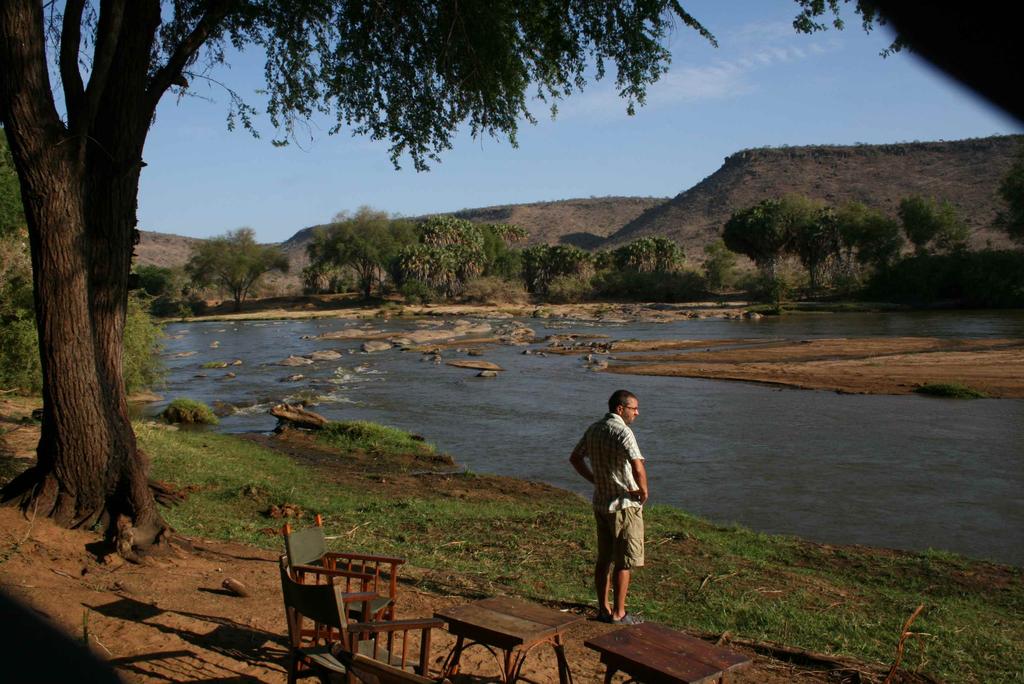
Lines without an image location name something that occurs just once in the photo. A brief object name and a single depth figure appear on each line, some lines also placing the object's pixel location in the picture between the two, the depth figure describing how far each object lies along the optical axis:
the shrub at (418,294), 89.00
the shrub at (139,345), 22.81
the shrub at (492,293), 91.50
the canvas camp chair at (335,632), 4.32
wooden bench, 4.38
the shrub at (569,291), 93.06
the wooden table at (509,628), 4.84
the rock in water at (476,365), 36.36
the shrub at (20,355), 19.80
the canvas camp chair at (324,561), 5.36
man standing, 6.91
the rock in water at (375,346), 46.39
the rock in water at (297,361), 40.09
